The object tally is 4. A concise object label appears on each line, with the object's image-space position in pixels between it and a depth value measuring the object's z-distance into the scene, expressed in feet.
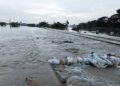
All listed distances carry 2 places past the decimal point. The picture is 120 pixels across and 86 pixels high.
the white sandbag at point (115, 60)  15.00
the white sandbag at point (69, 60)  15.44
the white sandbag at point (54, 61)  15.43
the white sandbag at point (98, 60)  14.48
